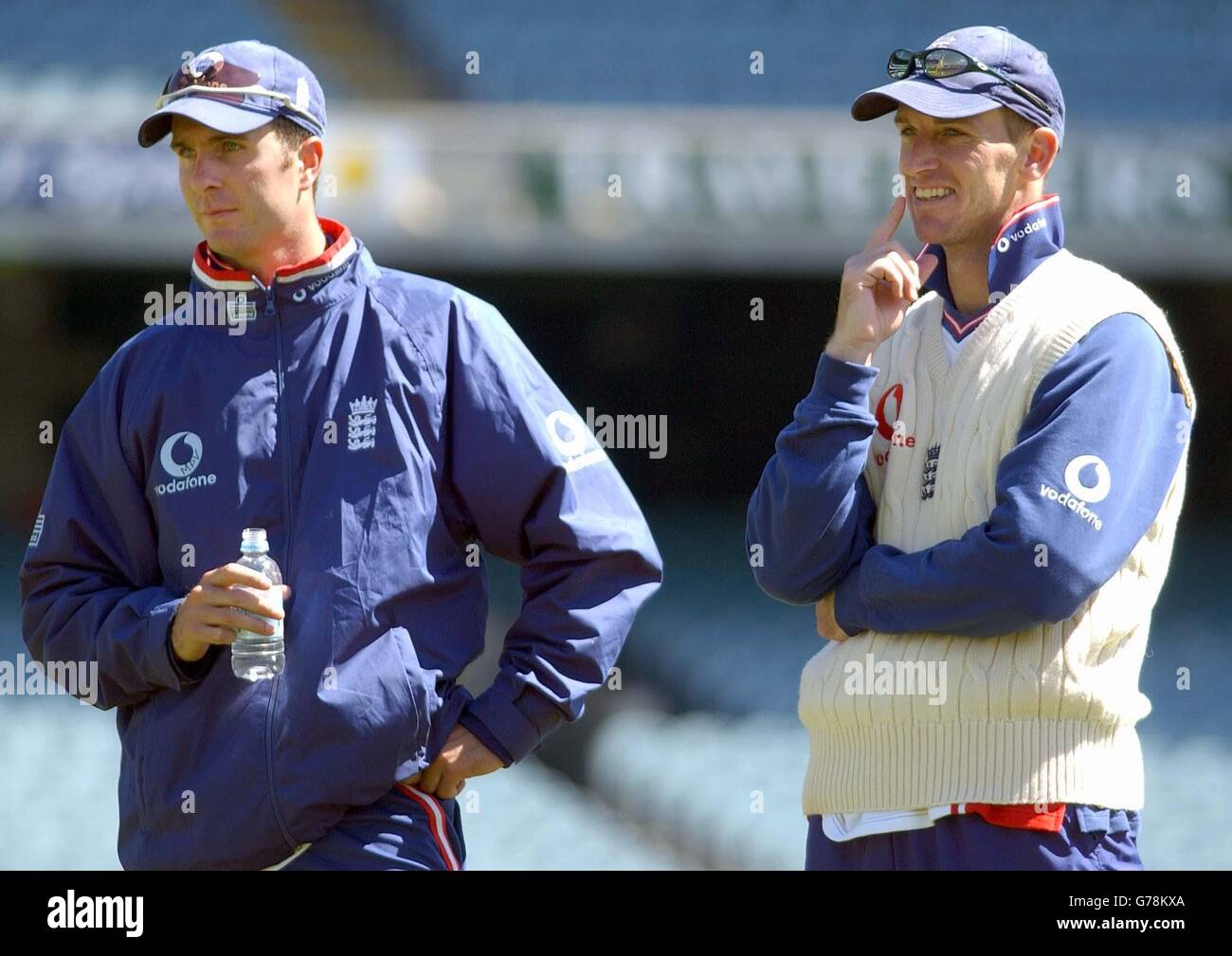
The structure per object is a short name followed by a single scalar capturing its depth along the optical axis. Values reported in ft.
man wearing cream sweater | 14.55
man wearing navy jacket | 14.98
